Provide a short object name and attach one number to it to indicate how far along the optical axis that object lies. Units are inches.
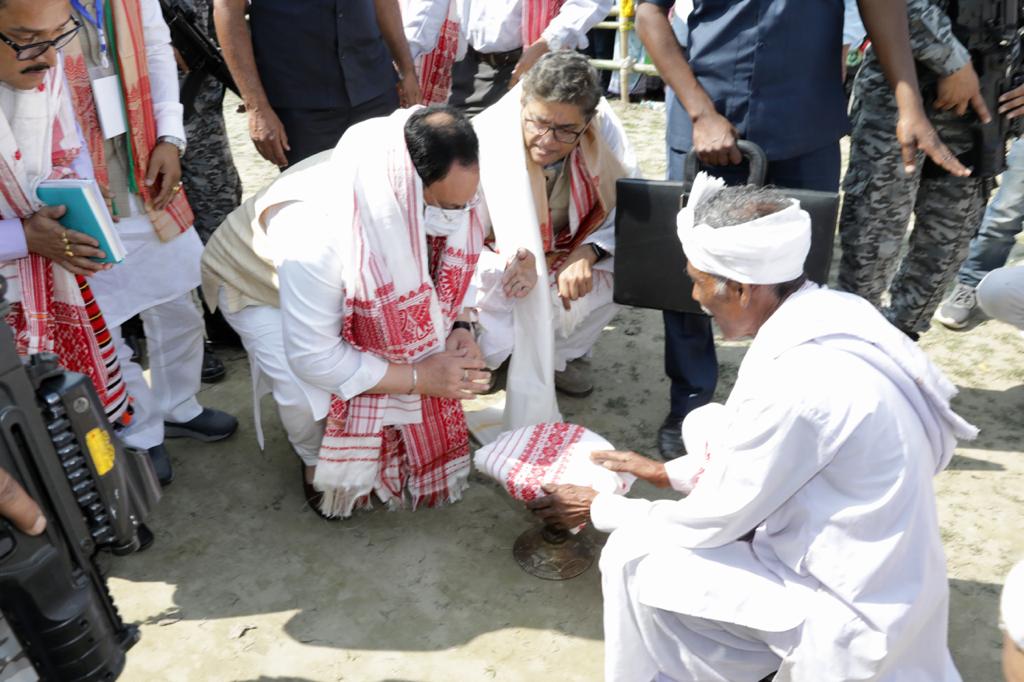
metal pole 299.1
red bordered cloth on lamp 104.6
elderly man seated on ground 69.9
